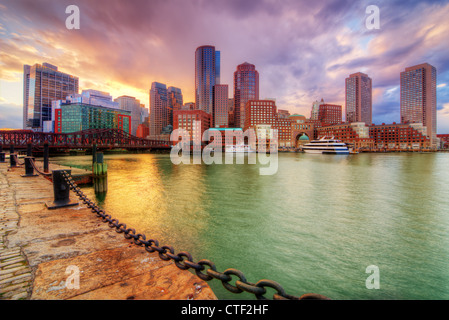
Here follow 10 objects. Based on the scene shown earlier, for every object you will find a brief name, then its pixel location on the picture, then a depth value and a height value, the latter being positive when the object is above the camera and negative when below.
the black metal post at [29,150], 23.27 +1.09
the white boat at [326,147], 107.88 +8.18
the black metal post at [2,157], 27.03 +0.28
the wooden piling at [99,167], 21.31 -0.81
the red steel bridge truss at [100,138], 111.25 +13.41
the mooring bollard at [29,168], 13.98 -0.64
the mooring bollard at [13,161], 19.95 -0.20
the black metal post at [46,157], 18.11 +0.21
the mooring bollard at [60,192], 6.69 -1.12
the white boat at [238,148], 120.62 +7.56
